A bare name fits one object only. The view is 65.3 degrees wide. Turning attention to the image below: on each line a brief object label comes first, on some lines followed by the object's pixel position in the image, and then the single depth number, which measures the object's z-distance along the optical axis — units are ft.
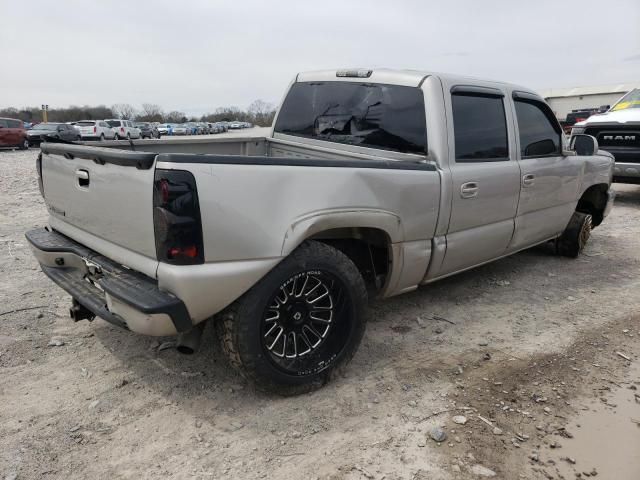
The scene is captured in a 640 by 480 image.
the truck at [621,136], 27.96
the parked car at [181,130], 175.52
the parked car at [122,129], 109.65
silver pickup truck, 7.91
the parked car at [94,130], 96.89
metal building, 209.36
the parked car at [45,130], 81.97
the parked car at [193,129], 180.78
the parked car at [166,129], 173.61
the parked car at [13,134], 76.13
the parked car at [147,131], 137.80
